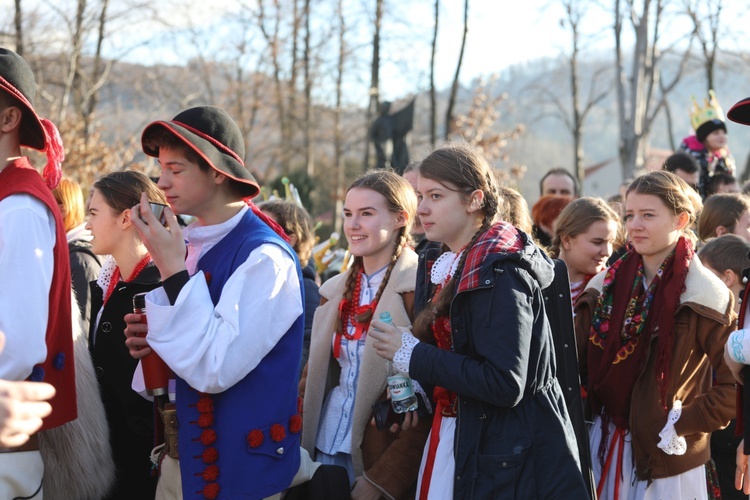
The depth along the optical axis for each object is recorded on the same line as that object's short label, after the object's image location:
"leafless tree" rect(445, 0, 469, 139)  21.23
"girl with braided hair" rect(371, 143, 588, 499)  2.70
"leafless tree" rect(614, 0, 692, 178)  18.64
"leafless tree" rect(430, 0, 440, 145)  21.78
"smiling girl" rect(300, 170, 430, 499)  3.58
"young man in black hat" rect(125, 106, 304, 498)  2.47
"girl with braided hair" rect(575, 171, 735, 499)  3.43
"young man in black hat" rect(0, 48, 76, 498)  2.28
